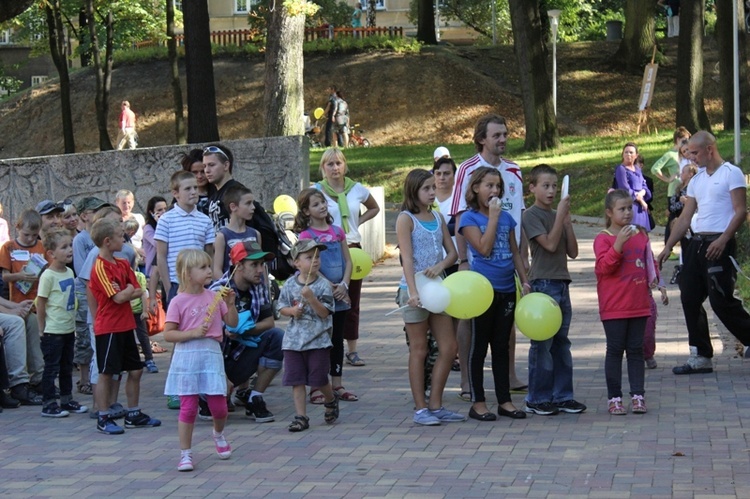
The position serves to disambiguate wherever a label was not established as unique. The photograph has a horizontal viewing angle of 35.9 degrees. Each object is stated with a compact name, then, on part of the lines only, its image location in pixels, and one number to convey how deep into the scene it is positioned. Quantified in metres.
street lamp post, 33.38
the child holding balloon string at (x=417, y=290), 8.23
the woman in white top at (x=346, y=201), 9.94
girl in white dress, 7.41
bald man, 9.46
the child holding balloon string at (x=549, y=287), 8.45
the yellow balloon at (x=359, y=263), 9.73
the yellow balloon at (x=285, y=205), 13.60
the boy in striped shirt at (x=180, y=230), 9.17
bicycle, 38.06
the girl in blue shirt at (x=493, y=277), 8.23
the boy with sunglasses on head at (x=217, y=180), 9.31
